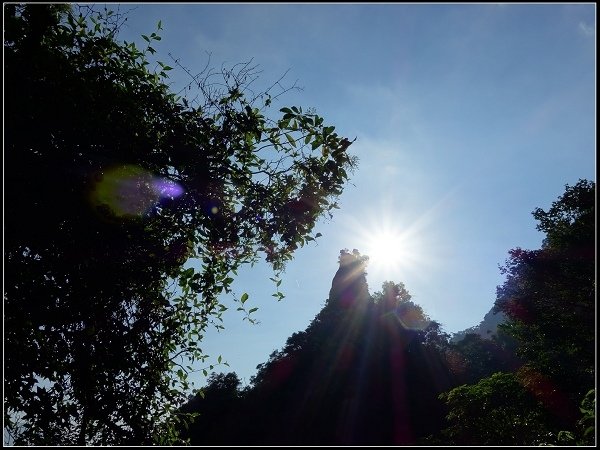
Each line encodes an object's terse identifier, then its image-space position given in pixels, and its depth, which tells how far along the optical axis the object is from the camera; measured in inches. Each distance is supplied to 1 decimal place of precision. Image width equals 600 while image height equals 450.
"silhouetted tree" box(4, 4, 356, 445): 257.8
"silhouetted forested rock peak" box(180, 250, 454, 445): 1421.0
